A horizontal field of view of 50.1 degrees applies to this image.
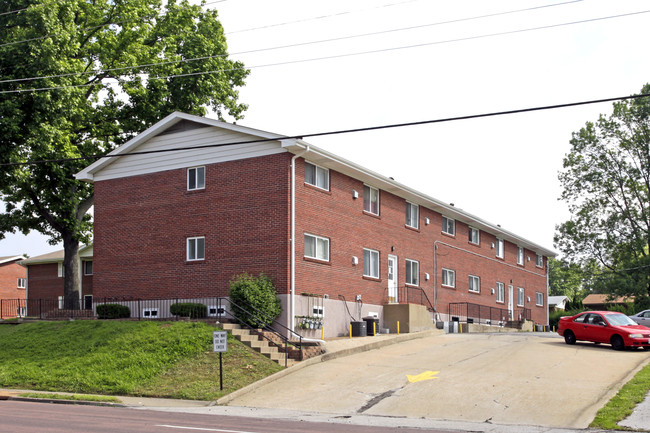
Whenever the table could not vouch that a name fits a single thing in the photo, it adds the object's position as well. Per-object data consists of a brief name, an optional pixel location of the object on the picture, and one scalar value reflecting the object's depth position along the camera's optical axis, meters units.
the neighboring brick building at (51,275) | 44.69
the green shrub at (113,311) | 27.03
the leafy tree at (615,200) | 51.06
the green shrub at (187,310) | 25.53
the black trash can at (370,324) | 28.67
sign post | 18.59
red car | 25.05
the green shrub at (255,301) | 23.97
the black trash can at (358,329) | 27.80
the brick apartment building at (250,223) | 25.81
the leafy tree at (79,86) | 29.33
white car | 33.09
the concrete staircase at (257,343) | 21.83
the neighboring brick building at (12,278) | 58.97
